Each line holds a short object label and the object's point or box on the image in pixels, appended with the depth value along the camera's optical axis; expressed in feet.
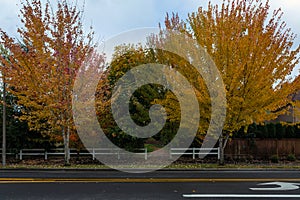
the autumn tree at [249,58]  46.78
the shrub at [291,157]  60.55
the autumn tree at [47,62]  49.93
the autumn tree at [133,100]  58.80
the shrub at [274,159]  57.88
